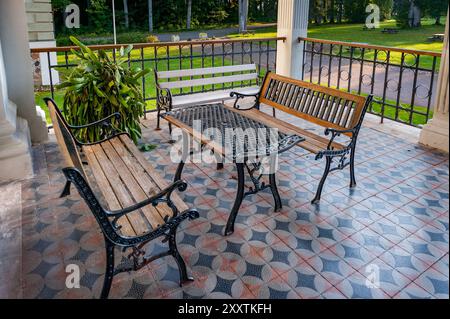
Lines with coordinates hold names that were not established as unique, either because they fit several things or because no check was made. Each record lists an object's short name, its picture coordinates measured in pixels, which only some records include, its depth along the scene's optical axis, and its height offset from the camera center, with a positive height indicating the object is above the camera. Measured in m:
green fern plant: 3.98 -0.56
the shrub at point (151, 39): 17.96 -0.08
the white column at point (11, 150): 3.62 -1.01
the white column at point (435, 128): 4.03 -0.93
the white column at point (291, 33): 6.14 +0.07
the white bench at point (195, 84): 4.91 -0.60
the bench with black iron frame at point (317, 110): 3.27 -0.66
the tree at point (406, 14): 15.68 +0.97
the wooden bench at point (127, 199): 1.99 -0.91
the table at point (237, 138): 2.84 -0.76
